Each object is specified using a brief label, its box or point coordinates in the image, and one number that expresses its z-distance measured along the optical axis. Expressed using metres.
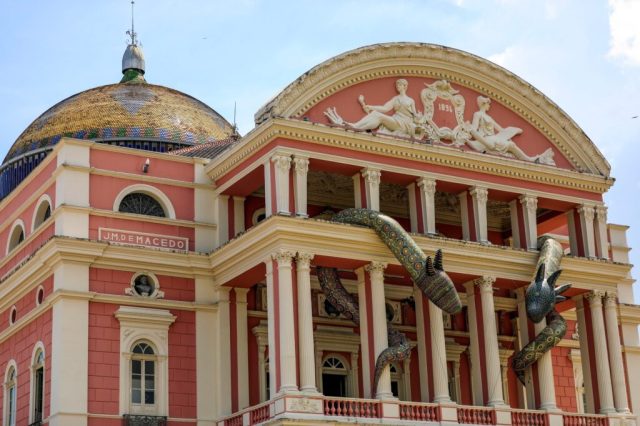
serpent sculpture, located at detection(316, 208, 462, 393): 26.28
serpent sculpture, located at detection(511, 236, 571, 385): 27.94
